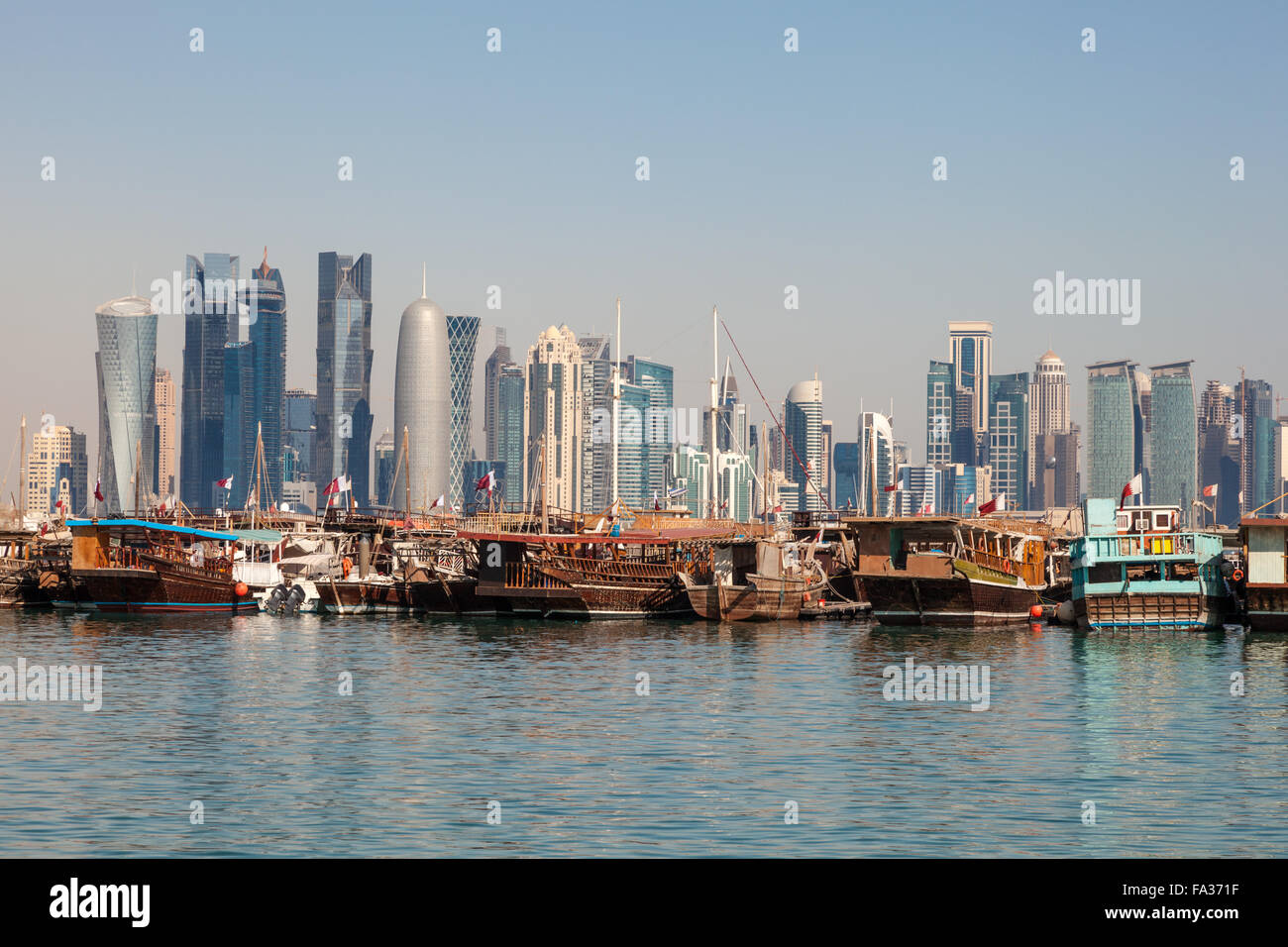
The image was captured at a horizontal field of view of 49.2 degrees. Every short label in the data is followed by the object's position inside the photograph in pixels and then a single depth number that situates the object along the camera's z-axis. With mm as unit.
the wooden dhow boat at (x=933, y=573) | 84275
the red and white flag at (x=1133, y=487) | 78125
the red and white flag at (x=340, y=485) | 111244
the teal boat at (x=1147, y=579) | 78188
